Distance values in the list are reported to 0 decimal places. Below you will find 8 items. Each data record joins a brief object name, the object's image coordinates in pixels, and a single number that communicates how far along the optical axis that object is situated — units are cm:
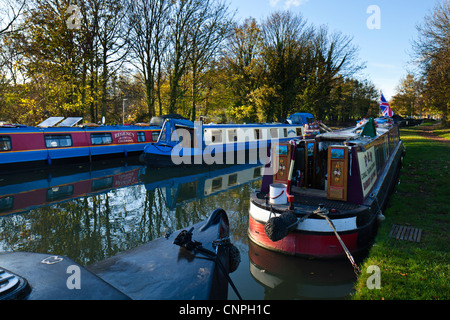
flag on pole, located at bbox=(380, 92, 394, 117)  1858
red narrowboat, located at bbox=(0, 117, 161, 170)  1528
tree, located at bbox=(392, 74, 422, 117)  4747
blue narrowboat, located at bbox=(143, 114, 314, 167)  1728
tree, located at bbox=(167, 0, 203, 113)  2597
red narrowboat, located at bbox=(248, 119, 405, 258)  557
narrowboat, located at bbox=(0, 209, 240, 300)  255
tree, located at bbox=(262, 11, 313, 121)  2984
